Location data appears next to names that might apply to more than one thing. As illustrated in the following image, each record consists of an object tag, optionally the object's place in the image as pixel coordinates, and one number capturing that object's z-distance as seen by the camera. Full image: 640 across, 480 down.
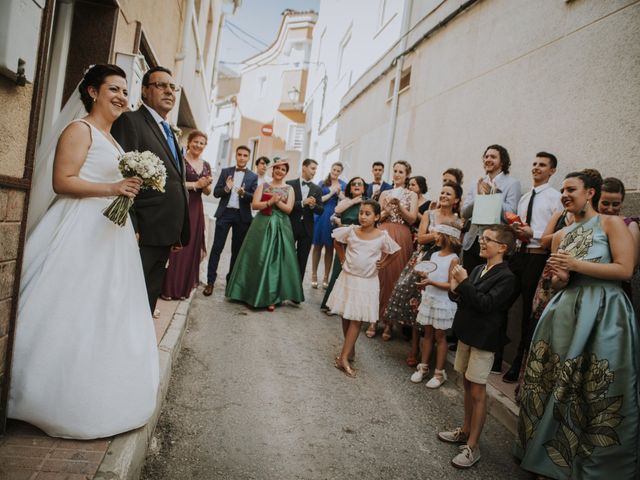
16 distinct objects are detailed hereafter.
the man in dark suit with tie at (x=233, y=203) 6.64
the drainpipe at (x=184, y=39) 8.16
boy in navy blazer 3.15
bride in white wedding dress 2.27
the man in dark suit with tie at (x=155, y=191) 2.93
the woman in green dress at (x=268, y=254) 6.32
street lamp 25.92
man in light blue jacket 5.02
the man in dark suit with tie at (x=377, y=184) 7.34
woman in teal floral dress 2.74
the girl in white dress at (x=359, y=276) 4.49
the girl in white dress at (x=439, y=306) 4.41
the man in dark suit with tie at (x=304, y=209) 6.91
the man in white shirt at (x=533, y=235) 4.38
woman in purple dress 5.61
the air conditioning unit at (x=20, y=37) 1.88
